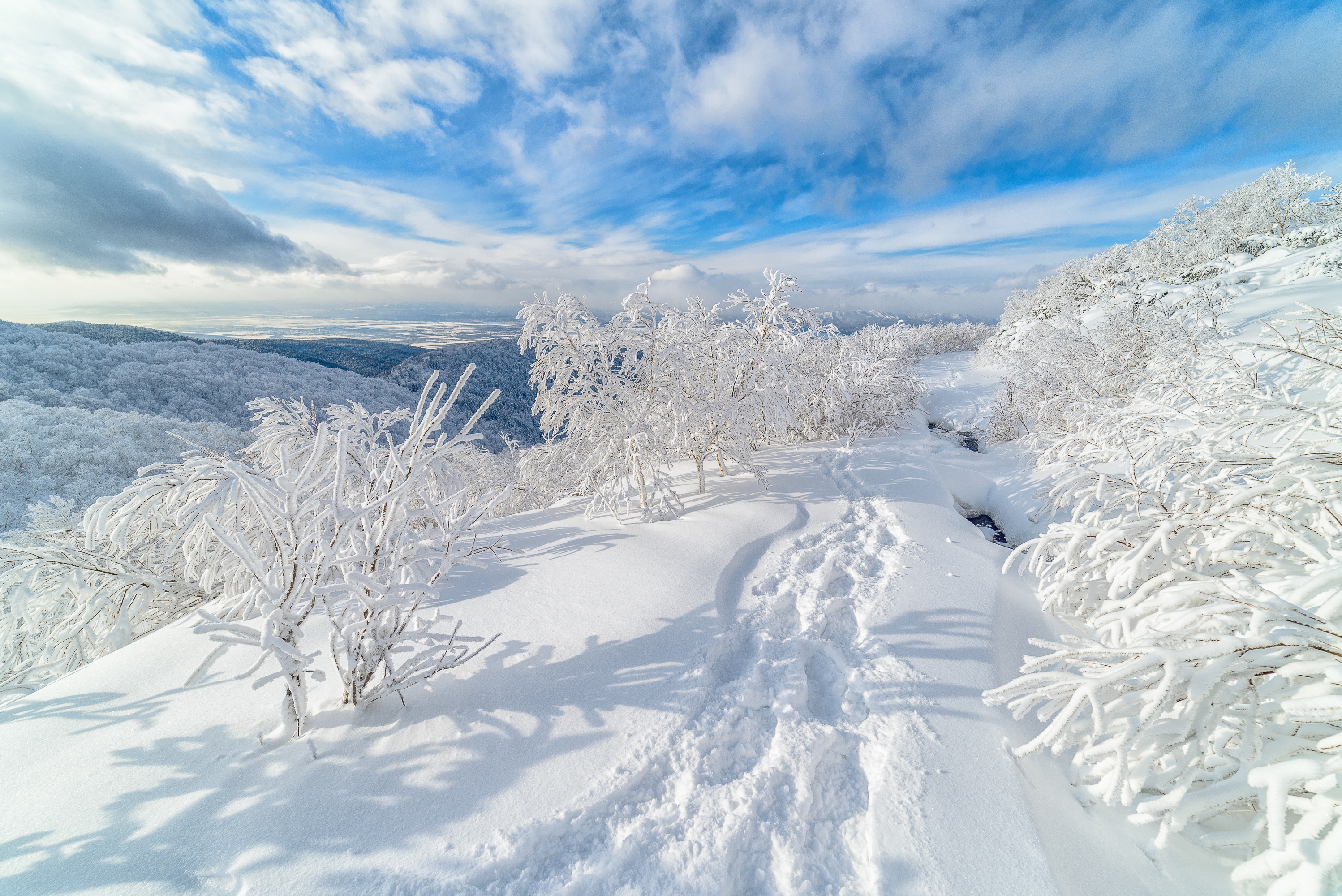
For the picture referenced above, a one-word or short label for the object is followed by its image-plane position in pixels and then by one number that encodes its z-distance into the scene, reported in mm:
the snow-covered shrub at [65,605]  3039
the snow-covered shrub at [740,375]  5395
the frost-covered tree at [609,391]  4914
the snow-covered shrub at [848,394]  8859
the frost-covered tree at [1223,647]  1463
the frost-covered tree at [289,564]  1907
